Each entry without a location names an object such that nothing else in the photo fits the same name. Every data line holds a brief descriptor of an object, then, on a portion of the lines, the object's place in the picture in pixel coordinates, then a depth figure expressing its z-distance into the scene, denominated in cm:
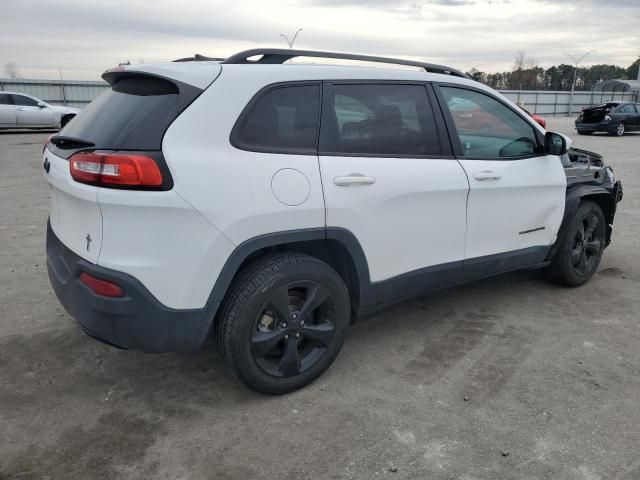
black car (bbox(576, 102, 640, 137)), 2166
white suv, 250
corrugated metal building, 2566
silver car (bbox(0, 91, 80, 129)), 1844
